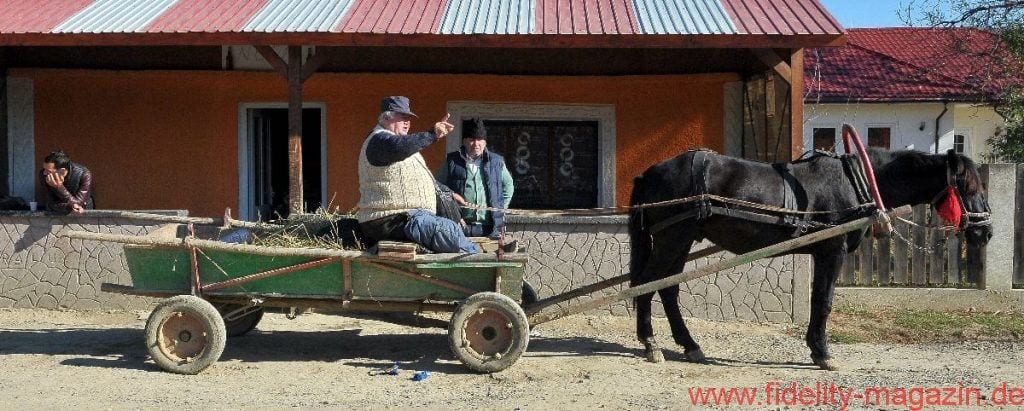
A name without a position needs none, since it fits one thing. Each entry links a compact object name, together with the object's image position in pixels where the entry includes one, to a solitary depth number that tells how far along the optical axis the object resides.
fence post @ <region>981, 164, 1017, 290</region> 9.15
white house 18.31
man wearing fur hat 7.54
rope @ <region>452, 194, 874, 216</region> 6.39
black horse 6.49
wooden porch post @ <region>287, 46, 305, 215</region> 8.72
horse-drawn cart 6.07
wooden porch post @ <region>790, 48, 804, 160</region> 8.27
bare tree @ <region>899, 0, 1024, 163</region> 15.60
